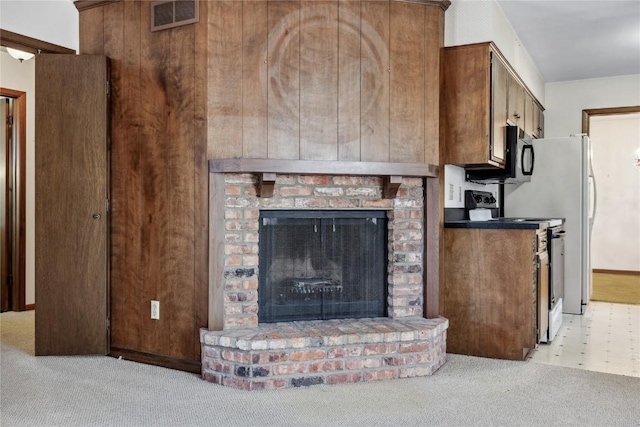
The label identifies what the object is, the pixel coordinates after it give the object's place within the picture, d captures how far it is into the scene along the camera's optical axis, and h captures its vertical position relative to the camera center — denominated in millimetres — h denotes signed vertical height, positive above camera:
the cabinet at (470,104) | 3629 +721
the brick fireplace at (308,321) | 2930 -634
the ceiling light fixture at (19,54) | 4184 +1216
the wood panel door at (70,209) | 3504 -6
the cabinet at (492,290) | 3479 -535
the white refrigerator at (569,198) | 5008 +115
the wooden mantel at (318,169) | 3008 +235
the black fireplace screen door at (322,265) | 3283 -350
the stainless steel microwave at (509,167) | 4203 +334
